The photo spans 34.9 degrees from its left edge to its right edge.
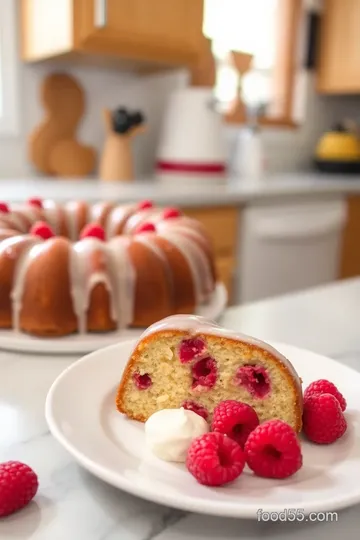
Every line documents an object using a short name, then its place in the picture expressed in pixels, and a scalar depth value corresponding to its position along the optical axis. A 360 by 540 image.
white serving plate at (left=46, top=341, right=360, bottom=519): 0.40
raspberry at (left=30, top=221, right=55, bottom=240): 0.87
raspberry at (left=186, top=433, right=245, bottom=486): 0.42
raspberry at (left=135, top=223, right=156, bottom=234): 0.95
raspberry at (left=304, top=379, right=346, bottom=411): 0.54
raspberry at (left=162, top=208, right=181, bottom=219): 1.03
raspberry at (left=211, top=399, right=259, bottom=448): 0.48
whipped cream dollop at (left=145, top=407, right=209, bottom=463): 0.46
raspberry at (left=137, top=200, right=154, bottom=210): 1.14
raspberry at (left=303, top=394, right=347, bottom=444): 0.49
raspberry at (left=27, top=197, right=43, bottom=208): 1.11
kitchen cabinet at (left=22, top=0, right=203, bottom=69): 1.96
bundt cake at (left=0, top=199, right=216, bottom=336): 0.77
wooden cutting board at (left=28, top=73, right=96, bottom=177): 2.35
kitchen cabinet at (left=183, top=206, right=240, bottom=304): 2.04
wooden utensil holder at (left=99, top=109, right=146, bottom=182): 2.37
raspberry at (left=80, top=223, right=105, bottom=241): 0.89
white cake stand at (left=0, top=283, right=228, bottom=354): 0.73
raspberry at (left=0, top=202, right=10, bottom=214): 1.00
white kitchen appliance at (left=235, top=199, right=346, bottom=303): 2.23
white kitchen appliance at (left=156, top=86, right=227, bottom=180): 2.43
